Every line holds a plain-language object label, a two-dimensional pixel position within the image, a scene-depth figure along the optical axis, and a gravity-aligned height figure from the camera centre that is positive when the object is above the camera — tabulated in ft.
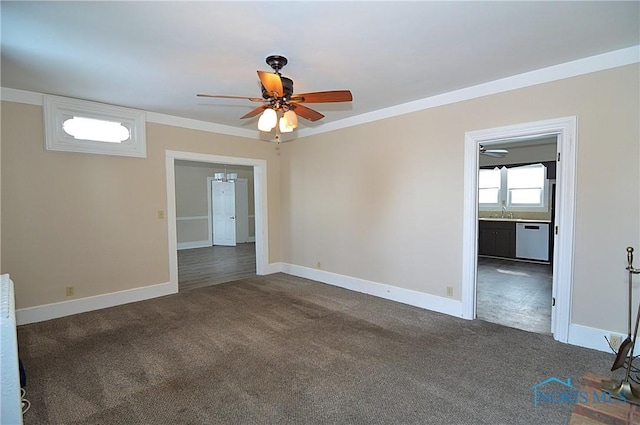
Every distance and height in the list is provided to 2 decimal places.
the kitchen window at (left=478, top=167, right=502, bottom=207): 24.88 +1.03
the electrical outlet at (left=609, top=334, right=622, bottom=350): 8.96 -4.14
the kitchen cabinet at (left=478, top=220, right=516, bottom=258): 22.61 -2.96
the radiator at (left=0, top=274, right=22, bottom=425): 4.66 -2.66
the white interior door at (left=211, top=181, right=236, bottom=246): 31.35 -1.21
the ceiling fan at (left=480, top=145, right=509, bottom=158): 19.69 +3.01
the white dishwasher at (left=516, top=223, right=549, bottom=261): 21.31 -2.97
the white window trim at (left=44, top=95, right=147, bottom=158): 11.94 +3.20
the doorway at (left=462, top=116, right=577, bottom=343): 9.57 -0.05
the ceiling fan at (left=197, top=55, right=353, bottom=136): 8.34 +2.90
